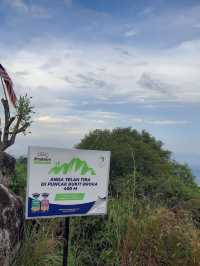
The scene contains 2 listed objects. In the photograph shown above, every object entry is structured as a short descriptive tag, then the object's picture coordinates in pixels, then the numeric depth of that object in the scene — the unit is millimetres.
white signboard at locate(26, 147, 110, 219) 2862
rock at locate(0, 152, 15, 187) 4730
